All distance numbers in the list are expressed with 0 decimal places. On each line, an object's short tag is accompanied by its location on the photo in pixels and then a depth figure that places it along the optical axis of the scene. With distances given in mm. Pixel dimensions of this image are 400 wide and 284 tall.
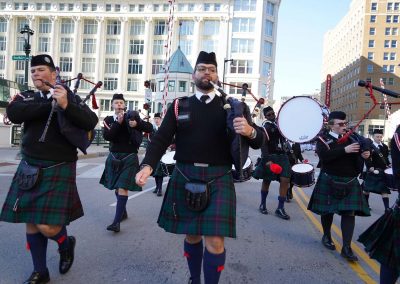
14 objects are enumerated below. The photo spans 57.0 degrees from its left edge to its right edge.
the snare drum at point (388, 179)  6849
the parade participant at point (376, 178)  7062
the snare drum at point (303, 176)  6500
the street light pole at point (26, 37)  13742
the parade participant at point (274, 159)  6422
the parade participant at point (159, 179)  7969
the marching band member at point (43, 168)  3035
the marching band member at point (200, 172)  2775
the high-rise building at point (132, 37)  56062
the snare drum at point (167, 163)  6344
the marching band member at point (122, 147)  5121
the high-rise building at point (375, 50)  74500
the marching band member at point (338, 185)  4344
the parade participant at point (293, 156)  6908
